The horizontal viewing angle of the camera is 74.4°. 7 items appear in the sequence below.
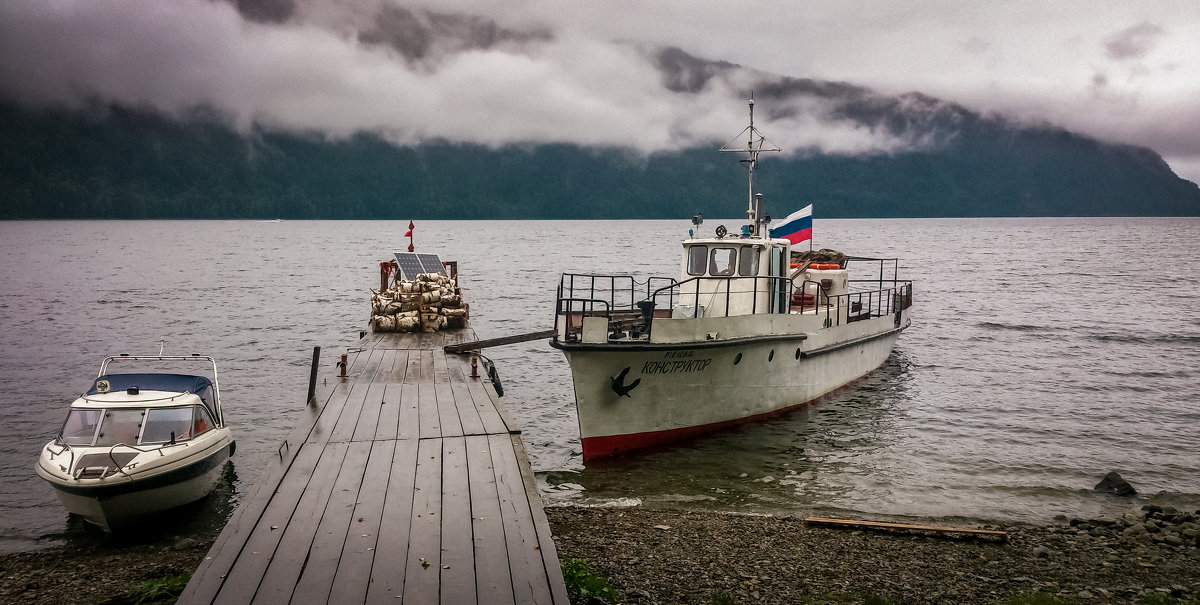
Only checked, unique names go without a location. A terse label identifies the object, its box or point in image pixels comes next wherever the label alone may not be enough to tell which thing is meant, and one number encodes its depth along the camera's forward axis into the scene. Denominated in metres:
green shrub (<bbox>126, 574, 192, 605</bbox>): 8.38
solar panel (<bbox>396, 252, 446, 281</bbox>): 29.33
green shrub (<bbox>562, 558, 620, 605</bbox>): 8.01
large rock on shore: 13.81
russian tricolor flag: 19.28
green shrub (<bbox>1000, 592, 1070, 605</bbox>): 8.90
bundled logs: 23.03
